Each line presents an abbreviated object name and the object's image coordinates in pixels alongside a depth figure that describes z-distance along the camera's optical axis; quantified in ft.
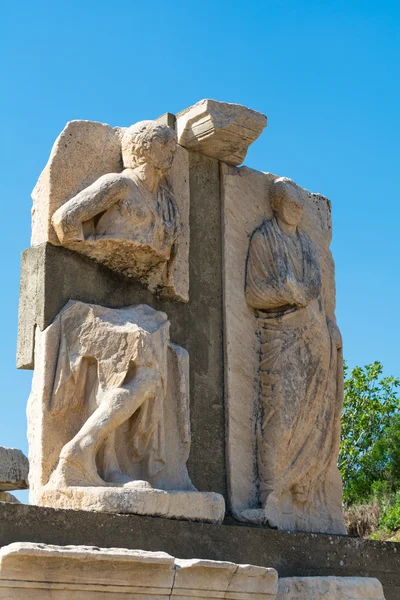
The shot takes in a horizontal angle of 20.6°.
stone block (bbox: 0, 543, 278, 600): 17.21
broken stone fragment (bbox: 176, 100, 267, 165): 25.63
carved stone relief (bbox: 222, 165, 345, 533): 25.30
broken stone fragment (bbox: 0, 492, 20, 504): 31.72
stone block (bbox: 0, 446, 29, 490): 31.73
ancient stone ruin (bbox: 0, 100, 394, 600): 20.15
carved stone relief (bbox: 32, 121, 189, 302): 22.54
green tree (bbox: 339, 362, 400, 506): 68.28
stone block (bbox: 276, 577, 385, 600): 22.50
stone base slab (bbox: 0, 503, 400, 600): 18.72
